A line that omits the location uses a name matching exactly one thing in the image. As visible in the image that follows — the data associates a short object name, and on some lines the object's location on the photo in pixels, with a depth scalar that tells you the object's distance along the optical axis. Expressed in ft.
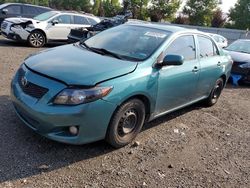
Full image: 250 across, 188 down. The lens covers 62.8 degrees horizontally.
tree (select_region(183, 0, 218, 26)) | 80.35
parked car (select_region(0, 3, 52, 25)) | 32.28
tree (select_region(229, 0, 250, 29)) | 82.62
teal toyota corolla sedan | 7.89
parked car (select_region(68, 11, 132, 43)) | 25.55
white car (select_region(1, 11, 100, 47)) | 25.57
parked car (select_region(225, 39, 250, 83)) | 20.88
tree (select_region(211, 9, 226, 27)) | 87.45
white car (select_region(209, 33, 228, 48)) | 38.15
